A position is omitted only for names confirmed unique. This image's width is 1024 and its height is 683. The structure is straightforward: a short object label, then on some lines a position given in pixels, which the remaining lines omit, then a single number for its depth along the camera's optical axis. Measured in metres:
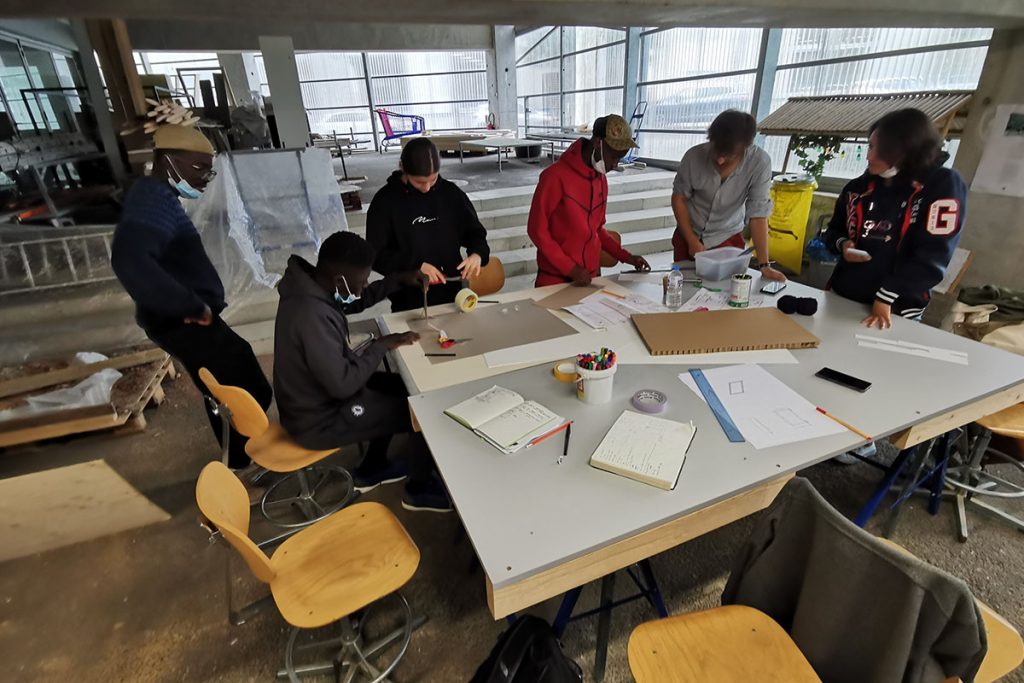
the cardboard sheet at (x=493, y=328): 1.85
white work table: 1.03
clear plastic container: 2.34
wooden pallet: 2.53
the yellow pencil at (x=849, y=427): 1.29
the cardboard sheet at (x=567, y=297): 2.19
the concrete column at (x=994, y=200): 2.96
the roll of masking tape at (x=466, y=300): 2.15
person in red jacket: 2.35
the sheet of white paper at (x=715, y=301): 2.10
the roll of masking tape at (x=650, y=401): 1.42
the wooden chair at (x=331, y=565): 1.25
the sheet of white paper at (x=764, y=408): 1.31
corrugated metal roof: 3.36
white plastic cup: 1.43
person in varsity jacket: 1.85
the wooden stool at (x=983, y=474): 1.85
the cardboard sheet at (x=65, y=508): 1.99
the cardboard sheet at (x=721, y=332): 1.74
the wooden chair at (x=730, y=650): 1.08
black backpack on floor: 1.15
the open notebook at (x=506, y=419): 1.31
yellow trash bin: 4.33
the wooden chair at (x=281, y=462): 1.77
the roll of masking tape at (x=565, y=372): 1.59
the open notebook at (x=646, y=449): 1.18
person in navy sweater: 1.88
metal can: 2.07
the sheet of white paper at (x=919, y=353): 1.63
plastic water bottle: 2.05
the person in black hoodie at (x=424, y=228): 2.20
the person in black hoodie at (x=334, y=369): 1.64
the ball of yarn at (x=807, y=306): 1.99
